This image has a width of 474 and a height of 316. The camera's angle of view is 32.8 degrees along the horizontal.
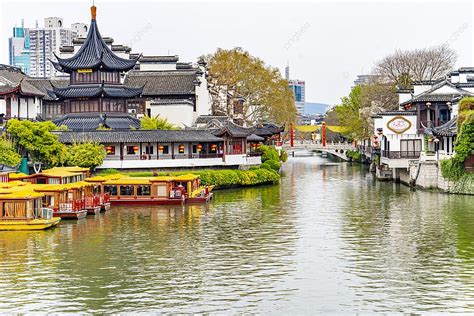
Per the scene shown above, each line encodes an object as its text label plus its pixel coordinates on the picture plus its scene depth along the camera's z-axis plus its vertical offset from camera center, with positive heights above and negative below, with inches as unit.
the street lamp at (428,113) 2682.1 +114.3
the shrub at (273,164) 3094.0 -60.3
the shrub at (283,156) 4333.2 -41.0
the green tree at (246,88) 3735.2 +288.6
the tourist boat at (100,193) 1979.6 -110.9
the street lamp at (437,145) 2433.6 +6.9
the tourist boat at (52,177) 1962.4 -65.0
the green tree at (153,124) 2842.0 +91.1
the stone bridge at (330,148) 4835.1 +2.5
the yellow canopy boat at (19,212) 1592.0 -122.3
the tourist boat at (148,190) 2098.9 -107.6
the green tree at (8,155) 2127.2 -11.2
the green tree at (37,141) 2249.0 +26.8
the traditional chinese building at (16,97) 2810.0 +194.8
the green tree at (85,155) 2416.3 -14.8
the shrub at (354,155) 4413.1 -41.2
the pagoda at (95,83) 2874.0 +242.0
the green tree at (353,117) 3890.3 +168.0
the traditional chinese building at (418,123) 2605.8 +81.9
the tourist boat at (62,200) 1771.7 -111.6
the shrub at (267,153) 3196.4 -18.2
